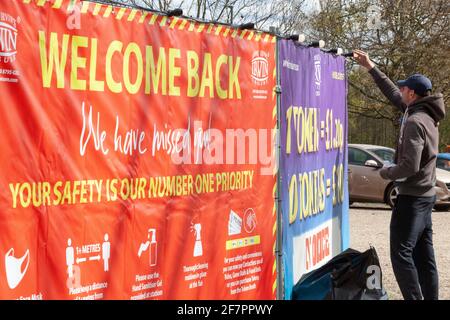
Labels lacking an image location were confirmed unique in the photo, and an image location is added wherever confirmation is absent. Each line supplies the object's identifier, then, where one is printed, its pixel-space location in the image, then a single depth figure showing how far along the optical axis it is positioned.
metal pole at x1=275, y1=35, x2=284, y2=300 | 6.48
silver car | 18.56
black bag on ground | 6.42
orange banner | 4.21
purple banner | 6.77
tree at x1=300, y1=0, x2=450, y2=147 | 28.36
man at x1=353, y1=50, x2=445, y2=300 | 6.65
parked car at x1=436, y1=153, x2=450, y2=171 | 21.10
